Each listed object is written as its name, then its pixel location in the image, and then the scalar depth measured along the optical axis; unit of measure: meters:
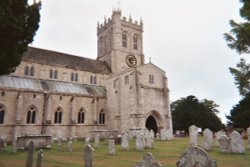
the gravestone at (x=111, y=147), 13.37
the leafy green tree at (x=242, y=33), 10.39
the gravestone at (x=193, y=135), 16.91
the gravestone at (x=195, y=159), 4.06
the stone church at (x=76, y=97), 26.19
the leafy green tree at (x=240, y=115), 36.44
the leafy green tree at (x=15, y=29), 10.43
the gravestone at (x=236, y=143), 12.67
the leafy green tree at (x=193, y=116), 43.56
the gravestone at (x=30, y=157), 8.91
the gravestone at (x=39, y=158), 8.25
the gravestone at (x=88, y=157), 7.49
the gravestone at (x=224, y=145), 13.23
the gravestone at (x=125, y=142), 16.12
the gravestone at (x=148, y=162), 4.63
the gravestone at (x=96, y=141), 17.63
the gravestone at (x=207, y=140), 14.85
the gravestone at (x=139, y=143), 15.50
